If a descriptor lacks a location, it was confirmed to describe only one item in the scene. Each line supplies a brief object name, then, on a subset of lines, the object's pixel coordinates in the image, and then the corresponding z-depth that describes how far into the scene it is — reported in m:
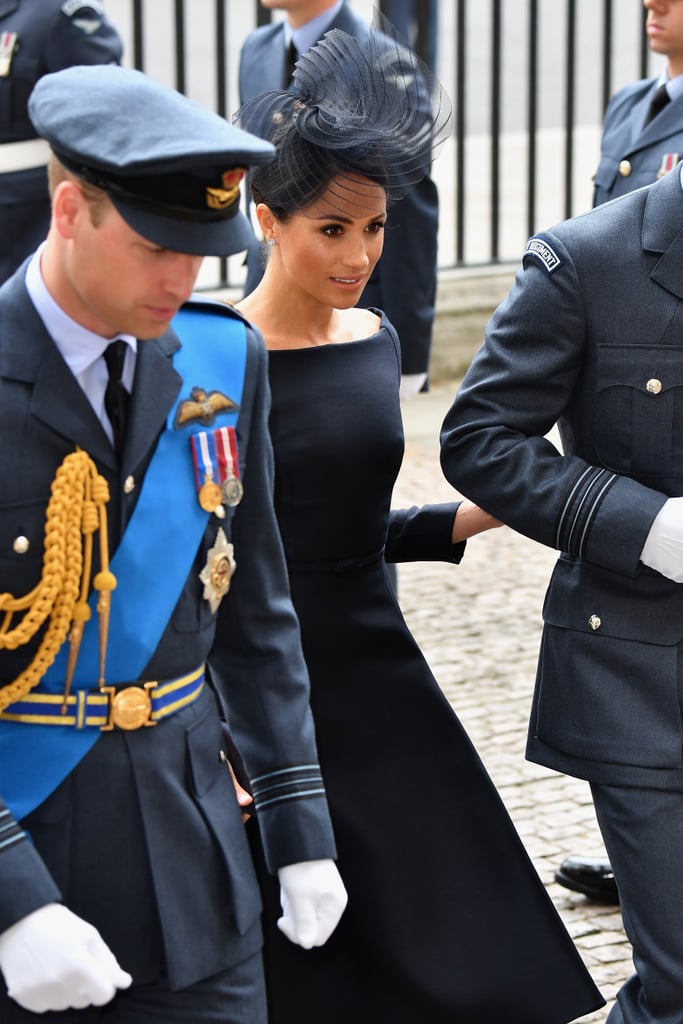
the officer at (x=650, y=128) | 10.74
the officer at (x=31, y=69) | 10.89
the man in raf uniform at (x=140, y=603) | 4.43
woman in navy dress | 6.62
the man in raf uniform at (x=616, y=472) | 6.26
